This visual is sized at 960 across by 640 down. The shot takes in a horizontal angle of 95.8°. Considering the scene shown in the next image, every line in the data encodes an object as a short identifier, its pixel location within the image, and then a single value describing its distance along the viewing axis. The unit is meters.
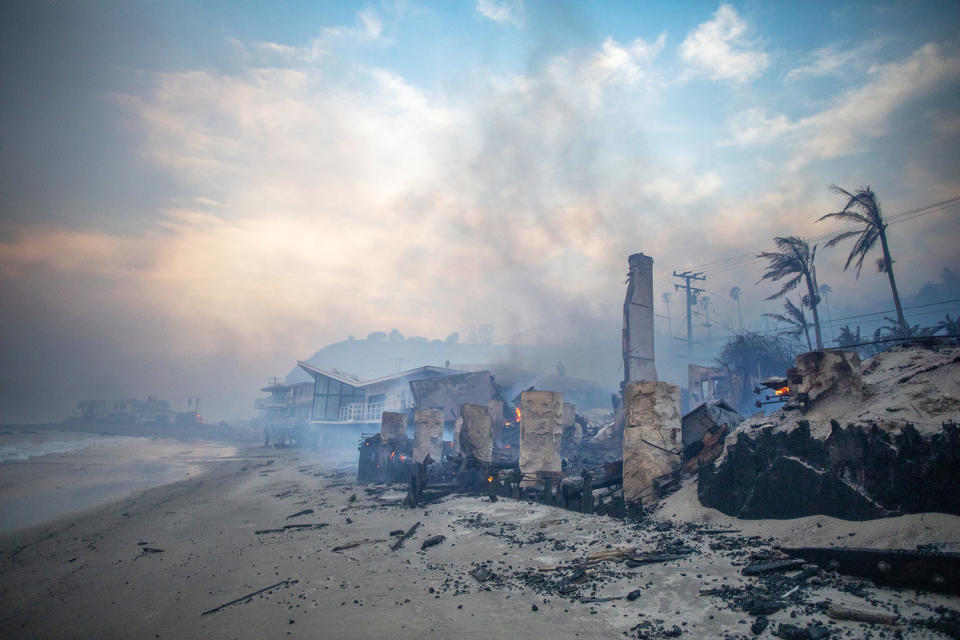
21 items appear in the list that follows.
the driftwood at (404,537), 8.78
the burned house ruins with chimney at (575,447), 9.64
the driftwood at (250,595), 6.39
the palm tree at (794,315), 22.44
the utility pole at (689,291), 43.38
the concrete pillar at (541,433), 12.91
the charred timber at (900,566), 4.05
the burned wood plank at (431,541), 8.59
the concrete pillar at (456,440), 21.21
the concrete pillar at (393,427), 18.96
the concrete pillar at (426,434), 17.81
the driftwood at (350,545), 8.91
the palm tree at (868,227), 16.33
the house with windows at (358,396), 36.12
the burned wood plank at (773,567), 5.18
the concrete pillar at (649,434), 9.62
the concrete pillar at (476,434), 14.70
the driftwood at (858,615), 3.78
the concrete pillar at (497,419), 25.17
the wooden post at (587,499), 9.64
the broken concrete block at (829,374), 6.79
